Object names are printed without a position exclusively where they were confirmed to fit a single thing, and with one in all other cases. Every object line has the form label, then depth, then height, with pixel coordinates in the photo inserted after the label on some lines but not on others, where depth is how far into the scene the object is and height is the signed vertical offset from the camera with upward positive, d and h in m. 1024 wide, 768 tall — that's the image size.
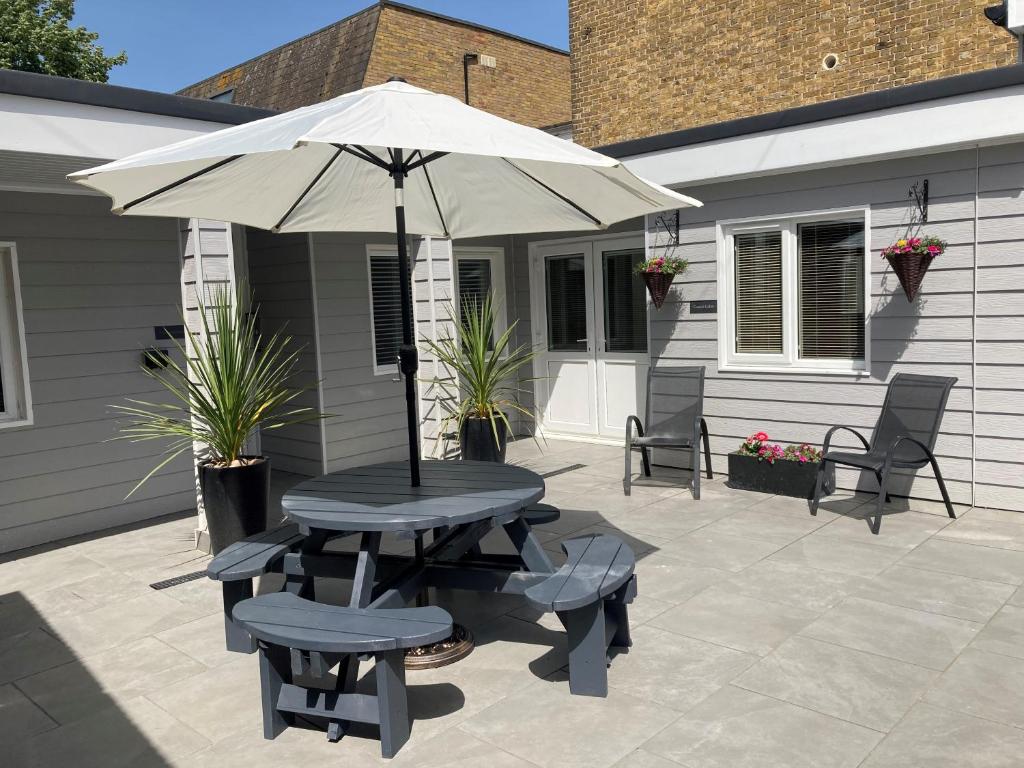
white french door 7.29 -0.18
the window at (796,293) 5.42 +0.10
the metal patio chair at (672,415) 5.67 -0.74
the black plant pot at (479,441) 5.49 -0.82
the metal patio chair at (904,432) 4.64 -0.76
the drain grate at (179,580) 4.21 -1.30
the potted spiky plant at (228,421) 4.31 -0.50
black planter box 5.33 -1.12
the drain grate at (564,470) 6.45 -1.23
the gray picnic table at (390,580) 2.54 -0.93
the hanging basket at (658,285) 6.11 +0.21
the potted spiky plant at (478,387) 5.49 -0.46
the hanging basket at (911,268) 4.82 +0.21
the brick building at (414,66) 13.07 +4.44
